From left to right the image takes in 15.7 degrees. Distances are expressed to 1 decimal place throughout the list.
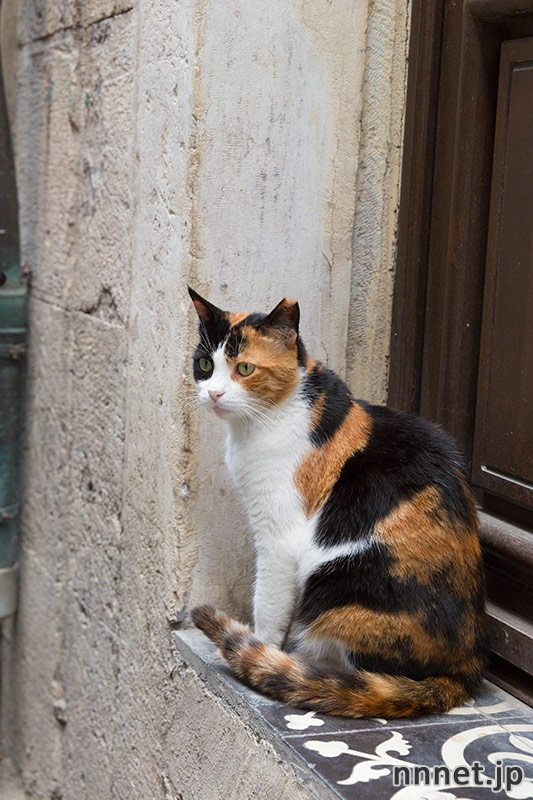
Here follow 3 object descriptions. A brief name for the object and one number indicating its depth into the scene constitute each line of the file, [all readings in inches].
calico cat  71.4
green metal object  103.4
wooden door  74.7
